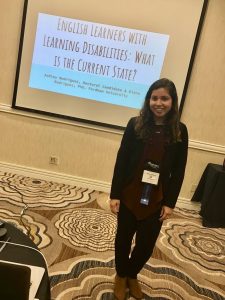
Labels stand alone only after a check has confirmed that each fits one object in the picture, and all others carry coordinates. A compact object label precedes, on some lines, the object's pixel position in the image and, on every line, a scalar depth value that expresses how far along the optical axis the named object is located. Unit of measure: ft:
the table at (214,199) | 10.88
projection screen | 11.22
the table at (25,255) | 3.38
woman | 5.81
